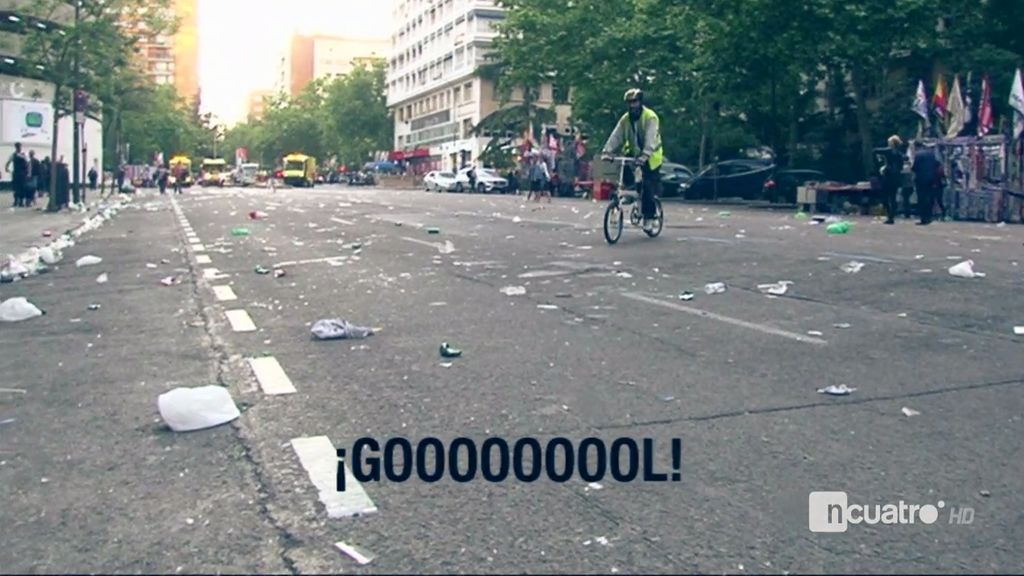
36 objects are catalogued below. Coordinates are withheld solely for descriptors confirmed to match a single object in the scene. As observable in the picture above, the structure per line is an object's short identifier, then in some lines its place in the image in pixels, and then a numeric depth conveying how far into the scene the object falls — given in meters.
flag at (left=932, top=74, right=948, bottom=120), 31.72
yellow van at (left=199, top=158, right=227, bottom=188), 98.88
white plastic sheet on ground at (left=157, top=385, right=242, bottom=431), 5.57
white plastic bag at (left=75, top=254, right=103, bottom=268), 15.12
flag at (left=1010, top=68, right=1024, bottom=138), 26.69
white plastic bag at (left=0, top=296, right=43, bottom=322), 9.94
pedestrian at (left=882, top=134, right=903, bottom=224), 24.98
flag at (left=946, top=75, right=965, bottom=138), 30.89
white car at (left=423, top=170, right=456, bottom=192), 71.00
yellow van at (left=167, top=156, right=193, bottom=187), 86.29
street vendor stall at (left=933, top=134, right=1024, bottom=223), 26.98
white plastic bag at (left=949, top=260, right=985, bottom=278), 11.42
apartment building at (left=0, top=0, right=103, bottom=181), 56.84
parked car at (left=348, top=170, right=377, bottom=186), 107.62
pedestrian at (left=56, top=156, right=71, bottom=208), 33.00
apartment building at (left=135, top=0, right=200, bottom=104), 176.38
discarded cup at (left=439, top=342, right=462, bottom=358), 7.32
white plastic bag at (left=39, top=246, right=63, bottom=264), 15.39
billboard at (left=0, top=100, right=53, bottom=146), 57.03
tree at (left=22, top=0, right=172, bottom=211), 32.25
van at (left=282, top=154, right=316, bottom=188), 97.69
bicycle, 16.02
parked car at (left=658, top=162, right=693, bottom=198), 46.06
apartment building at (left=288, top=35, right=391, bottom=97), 138.82
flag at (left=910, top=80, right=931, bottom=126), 31.72
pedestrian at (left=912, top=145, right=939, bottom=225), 24.41
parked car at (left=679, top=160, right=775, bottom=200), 42.47
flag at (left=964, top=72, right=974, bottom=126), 30.77
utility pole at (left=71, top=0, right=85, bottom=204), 32.44
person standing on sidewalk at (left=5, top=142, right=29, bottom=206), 34.59
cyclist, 15.64
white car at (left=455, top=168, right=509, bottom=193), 66.75
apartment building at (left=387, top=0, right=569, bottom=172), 96.94
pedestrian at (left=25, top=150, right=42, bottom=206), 35.59
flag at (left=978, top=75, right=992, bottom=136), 28.75
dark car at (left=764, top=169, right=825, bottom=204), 38.25
